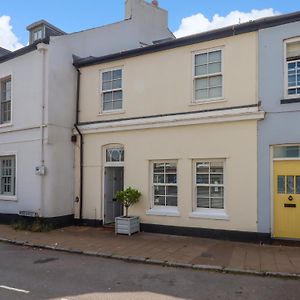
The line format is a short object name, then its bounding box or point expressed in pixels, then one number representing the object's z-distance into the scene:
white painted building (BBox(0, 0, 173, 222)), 11.06
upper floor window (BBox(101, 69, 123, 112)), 11.14
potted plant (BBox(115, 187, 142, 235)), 9.91
